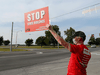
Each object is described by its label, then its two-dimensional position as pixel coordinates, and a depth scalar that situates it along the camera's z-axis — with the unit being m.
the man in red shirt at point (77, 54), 1.59
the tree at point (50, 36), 54.31
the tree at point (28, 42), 85.25
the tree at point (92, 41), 93.62
